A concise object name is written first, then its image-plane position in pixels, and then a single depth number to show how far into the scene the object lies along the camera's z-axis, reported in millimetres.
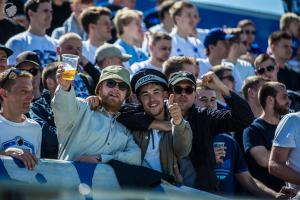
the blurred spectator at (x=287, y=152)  12026
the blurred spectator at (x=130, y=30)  18552
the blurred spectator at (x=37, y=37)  15907
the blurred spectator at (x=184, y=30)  19802
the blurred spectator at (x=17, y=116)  10506
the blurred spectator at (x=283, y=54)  20315
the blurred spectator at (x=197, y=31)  20144
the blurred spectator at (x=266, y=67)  17894
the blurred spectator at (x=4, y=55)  12947
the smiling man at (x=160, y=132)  11026
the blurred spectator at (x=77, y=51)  13855
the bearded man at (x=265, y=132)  13842
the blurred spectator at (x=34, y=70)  13282
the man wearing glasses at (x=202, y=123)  11651
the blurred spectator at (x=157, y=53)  17249
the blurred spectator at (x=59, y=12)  20657
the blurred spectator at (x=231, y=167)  13045
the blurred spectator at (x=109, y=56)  15355
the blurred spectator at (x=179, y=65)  14341
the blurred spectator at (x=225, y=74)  16276
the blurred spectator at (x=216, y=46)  18973
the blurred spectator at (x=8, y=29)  17028
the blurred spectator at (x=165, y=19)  21328
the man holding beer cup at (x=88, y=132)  10348
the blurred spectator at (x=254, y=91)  16118
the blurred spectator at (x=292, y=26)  22946
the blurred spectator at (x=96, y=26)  17960
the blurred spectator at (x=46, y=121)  11993
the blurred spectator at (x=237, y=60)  19315
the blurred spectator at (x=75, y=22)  18907
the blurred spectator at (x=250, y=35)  22446
